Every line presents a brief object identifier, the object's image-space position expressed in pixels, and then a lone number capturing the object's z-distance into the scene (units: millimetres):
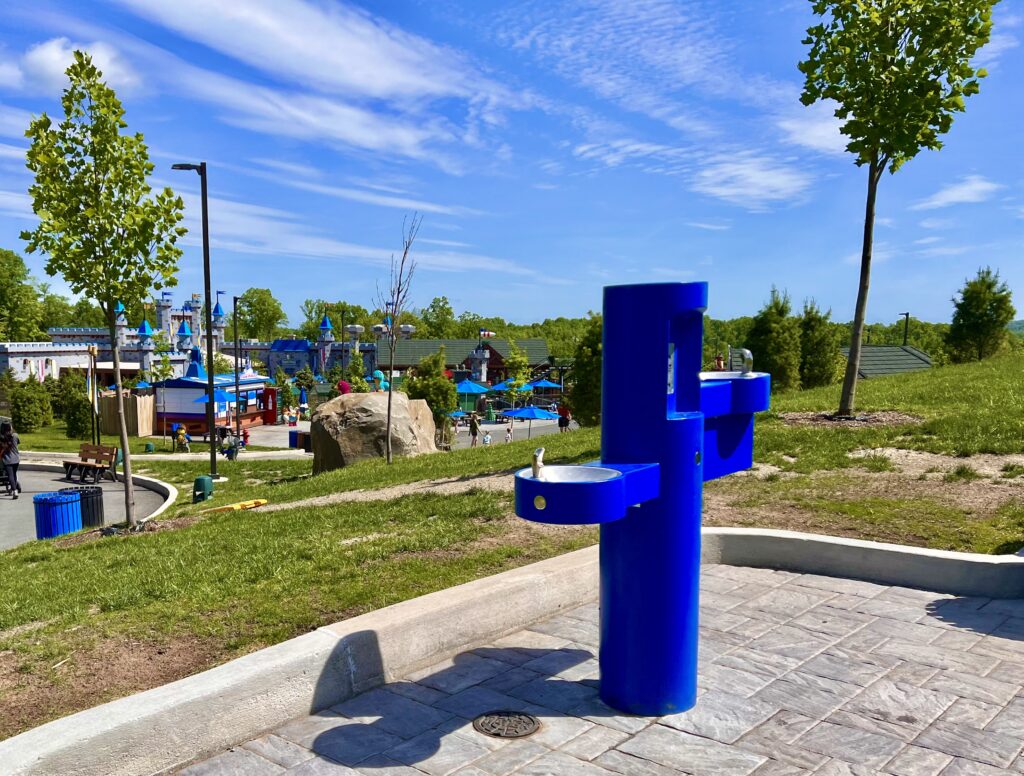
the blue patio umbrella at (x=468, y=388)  50812
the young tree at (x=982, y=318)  30188
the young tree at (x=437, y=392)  39659
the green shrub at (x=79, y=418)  35219
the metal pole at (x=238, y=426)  32831
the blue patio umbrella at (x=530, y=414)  33438
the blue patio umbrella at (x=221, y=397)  36959
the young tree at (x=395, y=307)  19491
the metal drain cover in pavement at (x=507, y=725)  3891
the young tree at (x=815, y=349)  35531
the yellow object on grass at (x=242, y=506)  12768
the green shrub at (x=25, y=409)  38125
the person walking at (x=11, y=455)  19172
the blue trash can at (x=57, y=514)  13680
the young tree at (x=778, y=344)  33281
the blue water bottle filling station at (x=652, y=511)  4008
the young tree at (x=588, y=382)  30609
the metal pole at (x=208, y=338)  19469
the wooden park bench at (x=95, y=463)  22203
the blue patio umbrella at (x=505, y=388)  59875
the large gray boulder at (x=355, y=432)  18609
